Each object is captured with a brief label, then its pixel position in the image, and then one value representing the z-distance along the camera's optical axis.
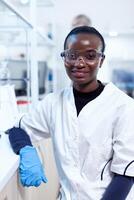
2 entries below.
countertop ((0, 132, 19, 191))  0.74
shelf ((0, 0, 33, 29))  1.24
